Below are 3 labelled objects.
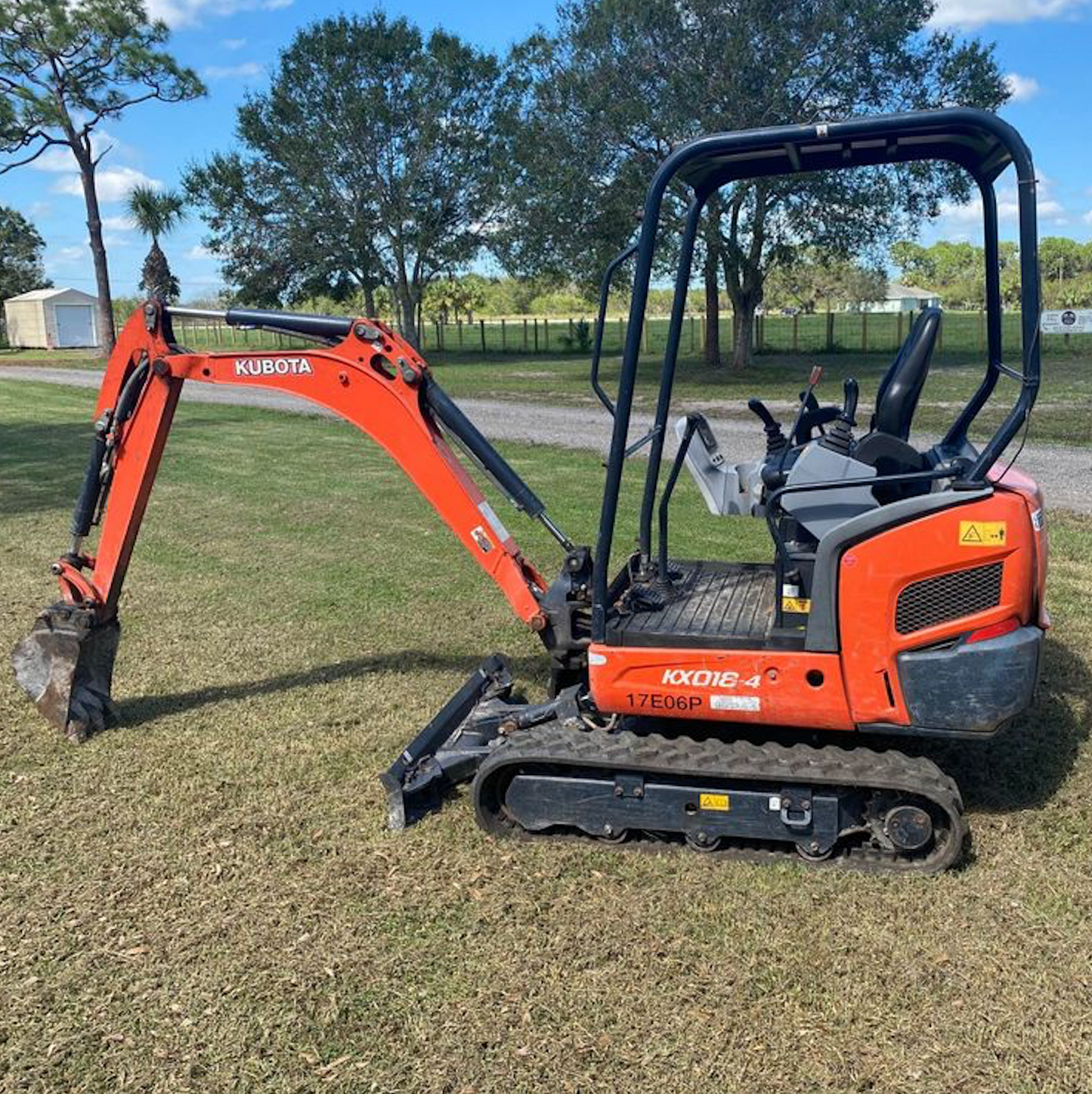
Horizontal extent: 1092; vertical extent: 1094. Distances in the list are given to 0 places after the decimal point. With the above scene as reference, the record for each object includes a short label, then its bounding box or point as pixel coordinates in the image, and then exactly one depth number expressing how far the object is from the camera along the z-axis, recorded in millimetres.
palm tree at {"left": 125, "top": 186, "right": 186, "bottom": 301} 39344
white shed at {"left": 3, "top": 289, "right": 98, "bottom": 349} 57531
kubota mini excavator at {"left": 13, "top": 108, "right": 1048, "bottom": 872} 3887
